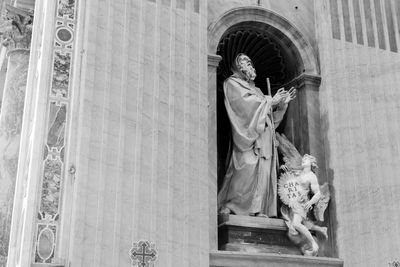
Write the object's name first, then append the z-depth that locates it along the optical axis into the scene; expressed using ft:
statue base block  30.48
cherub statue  31.25
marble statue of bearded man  31.83
